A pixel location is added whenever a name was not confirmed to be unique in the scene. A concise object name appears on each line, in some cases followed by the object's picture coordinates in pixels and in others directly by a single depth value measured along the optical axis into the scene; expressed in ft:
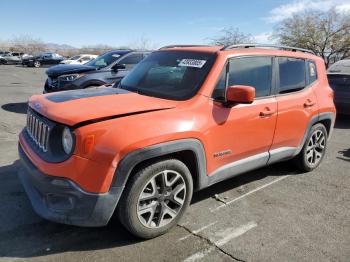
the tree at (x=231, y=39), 91.66
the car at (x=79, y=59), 102.34
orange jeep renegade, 9.59
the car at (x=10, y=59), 132.72
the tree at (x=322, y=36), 83.05
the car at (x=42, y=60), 117.19
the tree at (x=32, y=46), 249.51
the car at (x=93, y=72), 27.73
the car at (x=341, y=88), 27.89
